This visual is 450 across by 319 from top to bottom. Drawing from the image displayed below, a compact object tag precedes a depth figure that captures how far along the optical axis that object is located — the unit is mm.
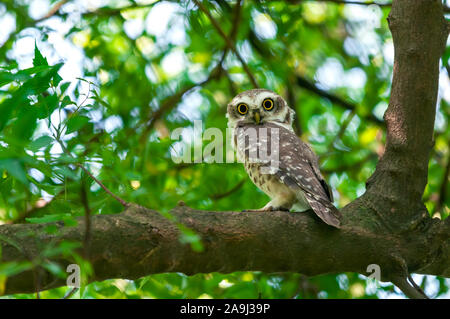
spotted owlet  3295
